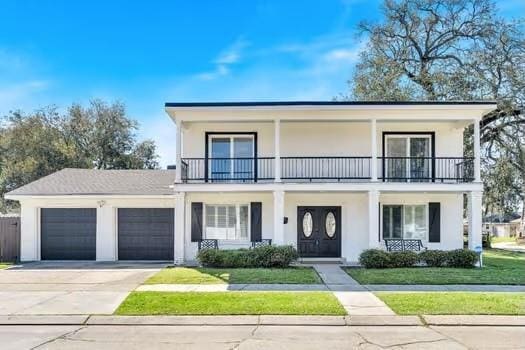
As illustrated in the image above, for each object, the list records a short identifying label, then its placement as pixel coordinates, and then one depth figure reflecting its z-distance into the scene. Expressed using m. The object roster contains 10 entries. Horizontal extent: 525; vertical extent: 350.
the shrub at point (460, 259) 16.00
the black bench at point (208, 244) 18.05
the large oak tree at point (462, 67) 25.52
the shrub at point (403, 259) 15.70
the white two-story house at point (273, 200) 18.22
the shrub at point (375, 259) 15.52
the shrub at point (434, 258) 15.93
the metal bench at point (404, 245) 17.77
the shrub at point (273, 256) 15.54
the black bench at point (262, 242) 17.84
